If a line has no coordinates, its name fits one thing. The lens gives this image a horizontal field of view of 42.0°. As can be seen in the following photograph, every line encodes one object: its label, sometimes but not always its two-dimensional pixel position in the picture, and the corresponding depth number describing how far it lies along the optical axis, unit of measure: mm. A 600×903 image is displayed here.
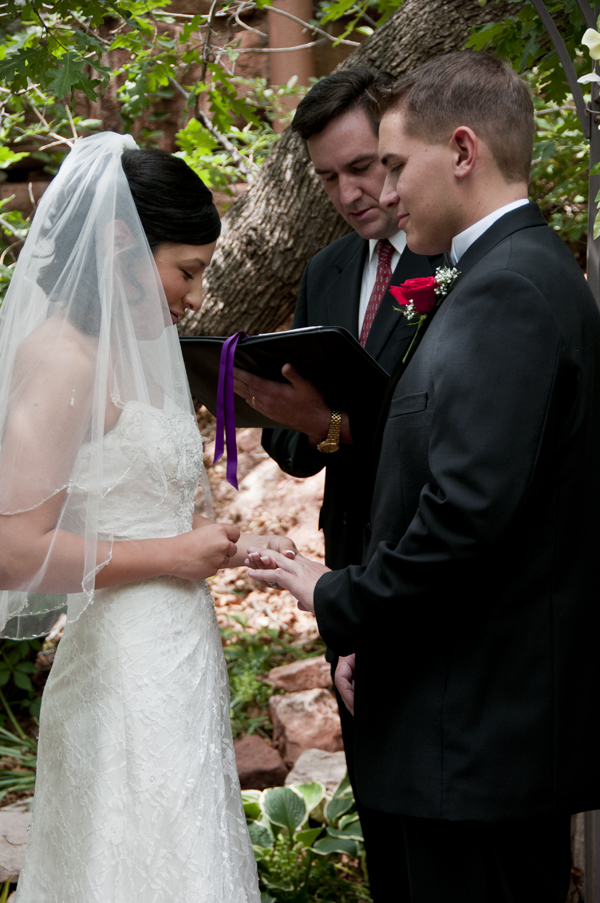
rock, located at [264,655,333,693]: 4664
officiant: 2445
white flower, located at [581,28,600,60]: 1684
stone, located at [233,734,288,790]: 3812
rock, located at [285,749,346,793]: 3592
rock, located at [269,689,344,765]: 4070
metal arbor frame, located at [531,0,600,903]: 2125
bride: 1697
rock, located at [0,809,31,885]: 3037
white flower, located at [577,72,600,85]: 1759
